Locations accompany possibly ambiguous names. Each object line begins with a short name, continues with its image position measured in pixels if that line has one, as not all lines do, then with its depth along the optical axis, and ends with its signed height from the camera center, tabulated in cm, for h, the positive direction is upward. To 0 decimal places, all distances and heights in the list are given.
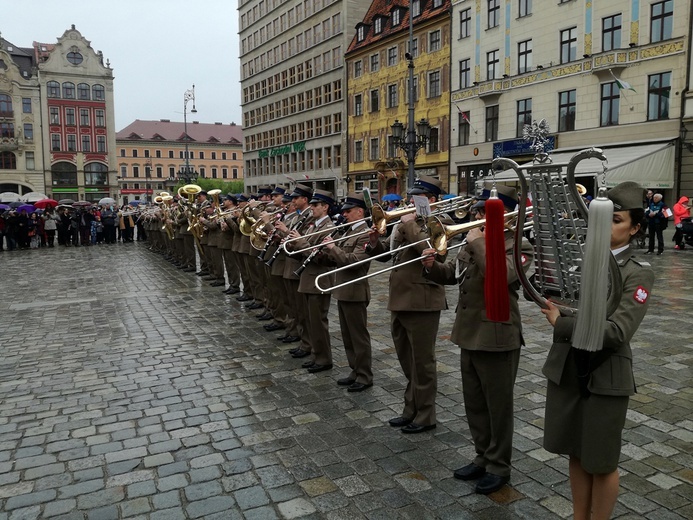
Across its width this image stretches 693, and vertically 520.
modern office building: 4706 +1163
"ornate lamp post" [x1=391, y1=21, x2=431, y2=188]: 2153 +286
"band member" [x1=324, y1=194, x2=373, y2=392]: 602 -93
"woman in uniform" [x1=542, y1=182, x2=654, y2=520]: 280 -90
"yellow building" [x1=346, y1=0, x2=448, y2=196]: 3550 +819
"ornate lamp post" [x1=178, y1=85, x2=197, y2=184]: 3553 +259
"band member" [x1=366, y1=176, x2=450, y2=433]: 493 -95
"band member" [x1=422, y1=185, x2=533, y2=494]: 391 -103
